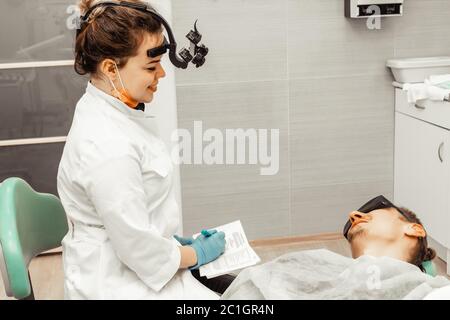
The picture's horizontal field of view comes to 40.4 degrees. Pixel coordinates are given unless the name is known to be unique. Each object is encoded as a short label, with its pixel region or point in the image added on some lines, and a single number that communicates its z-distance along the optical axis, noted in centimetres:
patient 125
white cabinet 258
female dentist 133
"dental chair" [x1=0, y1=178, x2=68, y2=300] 130
